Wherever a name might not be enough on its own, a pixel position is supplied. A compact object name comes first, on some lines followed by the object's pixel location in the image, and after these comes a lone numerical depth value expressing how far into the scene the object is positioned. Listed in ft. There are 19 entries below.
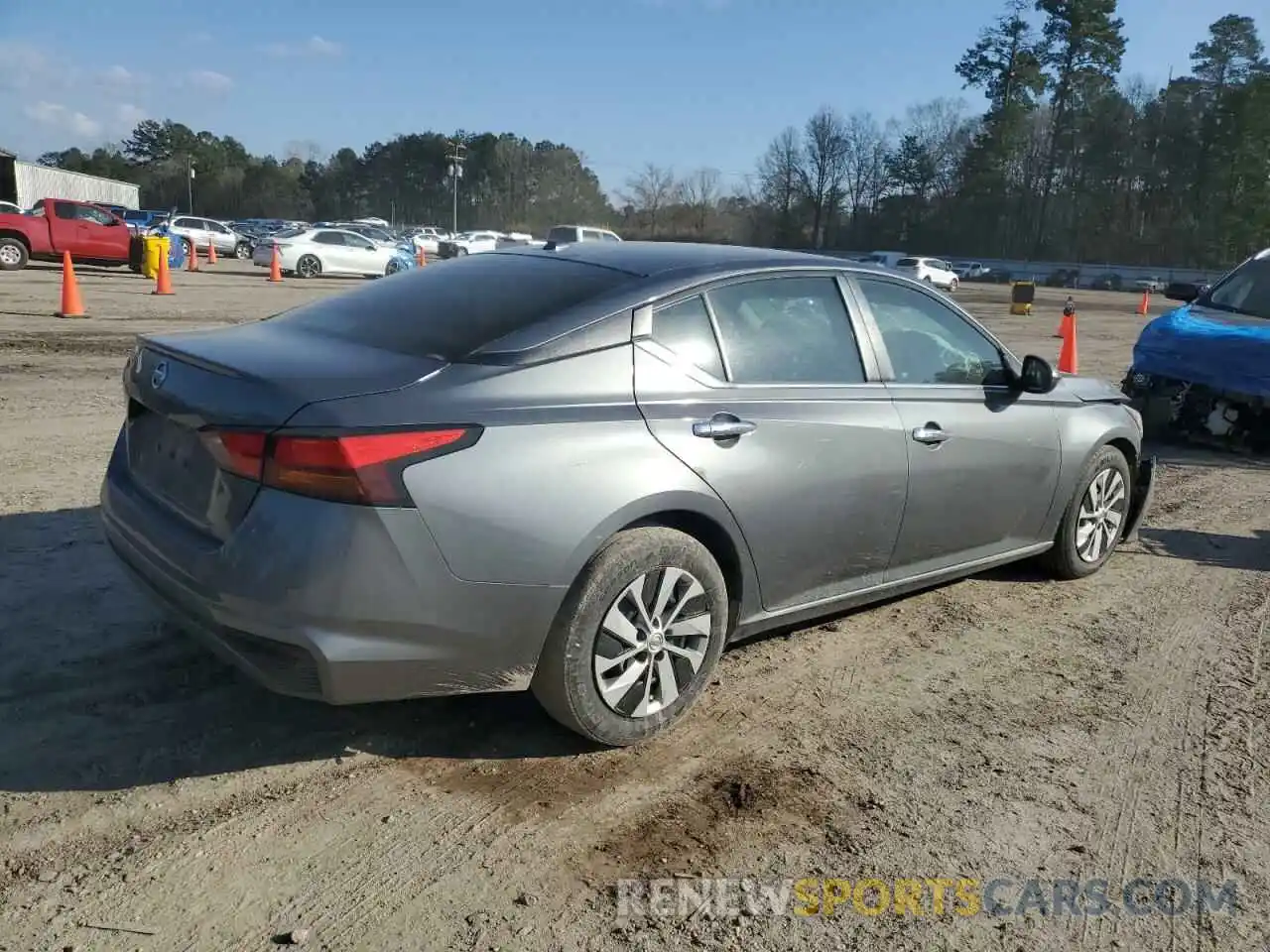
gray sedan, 9.37
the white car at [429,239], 159.12
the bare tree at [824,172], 323.37
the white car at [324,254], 93.61
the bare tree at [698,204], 334.65
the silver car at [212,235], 127.54
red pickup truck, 74.13
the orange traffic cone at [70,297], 47.83
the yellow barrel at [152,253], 73.82
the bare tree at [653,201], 338.95
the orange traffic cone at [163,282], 64.08
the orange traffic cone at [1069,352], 42.63
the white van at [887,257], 162.76
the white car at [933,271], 148.68
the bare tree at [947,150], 278.46
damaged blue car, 27.17
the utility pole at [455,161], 221.46
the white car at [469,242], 135.23
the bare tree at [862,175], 313.53
